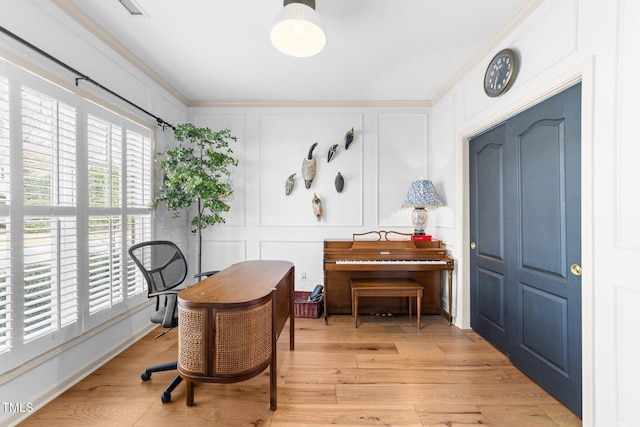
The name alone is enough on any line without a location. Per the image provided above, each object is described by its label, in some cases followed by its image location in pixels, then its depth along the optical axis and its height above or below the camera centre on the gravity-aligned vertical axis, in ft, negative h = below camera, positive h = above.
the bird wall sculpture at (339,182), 12.01 +1.39
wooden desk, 4.89 -2.06
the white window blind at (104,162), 7.23 +1.43
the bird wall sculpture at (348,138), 11.85 +3.21
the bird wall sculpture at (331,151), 11.93 +2.67
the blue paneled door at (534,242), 5.69 -0.67
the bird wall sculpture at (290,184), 12.06 +1.33
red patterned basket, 10.77 -3.54
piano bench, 9.52 -2.52
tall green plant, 9.36 +1.19
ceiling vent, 6.41 +4.79
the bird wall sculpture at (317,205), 11.96 +0.42
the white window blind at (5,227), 5.14 -0.20
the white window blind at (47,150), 5.62 +1.38
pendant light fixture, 5.29 +3.61
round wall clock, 7.02 +3.71
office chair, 6.32 -1.71
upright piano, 10.03 -1.84
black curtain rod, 5.23 +3.28
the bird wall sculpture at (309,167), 11.90 +2.00
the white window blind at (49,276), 5.62 -1.27
